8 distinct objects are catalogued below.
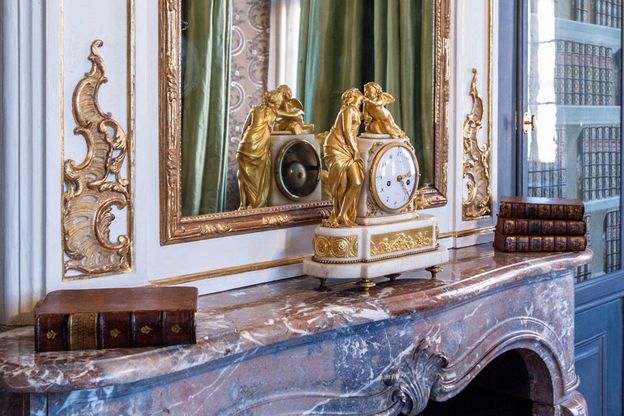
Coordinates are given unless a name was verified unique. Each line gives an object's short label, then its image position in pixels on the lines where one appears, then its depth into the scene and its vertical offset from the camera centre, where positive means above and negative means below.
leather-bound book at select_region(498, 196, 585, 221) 2.47 -0.07
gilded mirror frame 1.78 -0.01
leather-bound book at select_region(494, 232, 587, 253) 2.48 -0.16
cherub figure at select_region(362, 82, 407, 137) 2.09 +0.17
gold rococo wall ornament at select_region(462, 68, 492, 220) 2.62 +0.06
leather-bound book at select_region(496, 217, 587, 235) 2.49 -0.12
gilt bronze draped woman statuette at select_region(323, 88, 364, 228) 1.97 +0.04
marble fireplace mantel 1.41 -0.33
